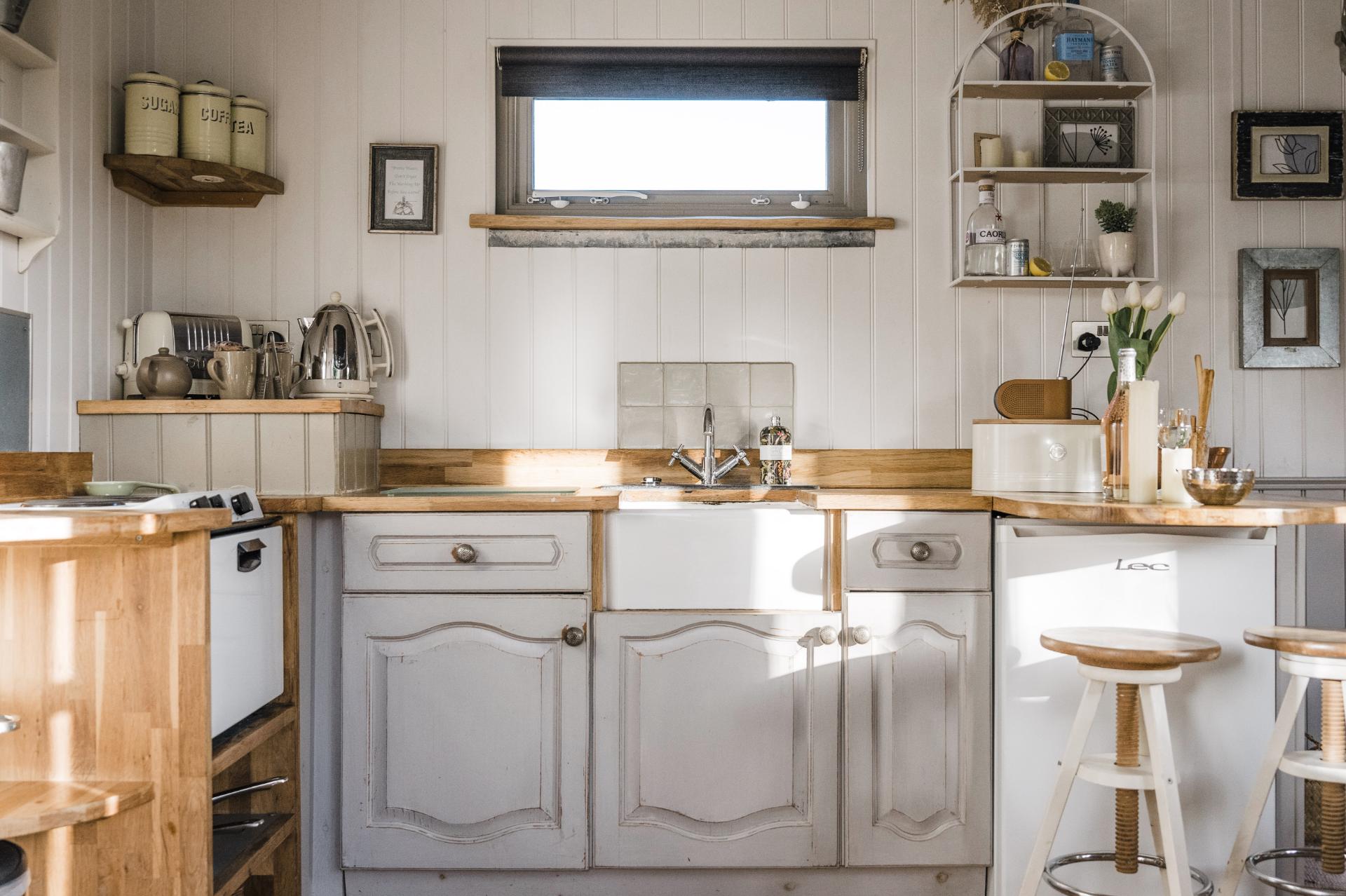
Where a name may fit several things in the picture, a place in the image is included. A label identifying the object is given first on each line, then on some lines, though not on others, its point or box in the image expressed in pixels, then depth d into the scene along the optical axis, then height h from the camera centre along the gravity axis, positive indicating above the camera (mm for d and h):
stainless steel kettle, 2303 +236
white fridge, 1836 -438
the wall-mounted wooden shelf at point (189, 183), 2234 +679
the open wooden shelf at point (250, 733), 1612 -525
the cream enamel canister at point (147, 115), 2246 +805
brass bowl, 1650 -63
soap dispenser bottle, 2428 -13
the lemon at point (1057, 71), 2404 +975
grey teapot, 2133 +169
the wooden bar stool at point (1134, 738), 1577 -502
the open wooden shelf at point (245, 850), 1643 -742
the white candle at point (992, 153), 2443 +776
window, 2549 +875
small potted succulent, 2418 +549
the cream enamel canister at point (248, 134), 2400 +814
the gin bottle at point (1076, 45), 2443 +1058
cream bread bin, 2164 -14
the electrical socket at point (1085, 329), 2527 +327
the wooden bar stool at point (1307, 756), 1628 -550
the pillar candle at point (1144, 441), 1780 +18
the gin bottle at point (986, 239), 2410 +544
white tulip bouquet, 2027 +272
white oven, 1613 -314
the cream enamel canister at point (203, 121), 2318 +816
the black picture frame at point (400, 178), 2510 +729
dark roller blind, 2541 +1026
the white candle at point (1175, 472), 1756 -41
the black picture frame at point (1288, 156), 2523 +795
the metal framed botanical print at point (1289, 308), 2523 +381
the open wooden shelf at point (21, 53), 1816 +801
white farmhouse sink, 1983 -232
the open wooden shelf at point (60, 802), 1288 -505
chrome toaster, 2273 +283
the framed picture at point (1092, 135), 2525 +852
